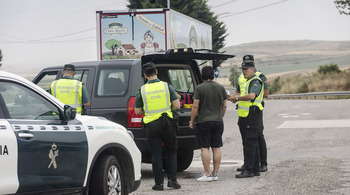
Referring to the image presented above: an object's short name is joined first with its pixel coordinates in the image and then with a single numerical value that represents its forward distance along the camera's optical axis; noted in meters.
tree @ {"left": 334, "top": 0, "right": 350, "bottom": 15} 55.41
